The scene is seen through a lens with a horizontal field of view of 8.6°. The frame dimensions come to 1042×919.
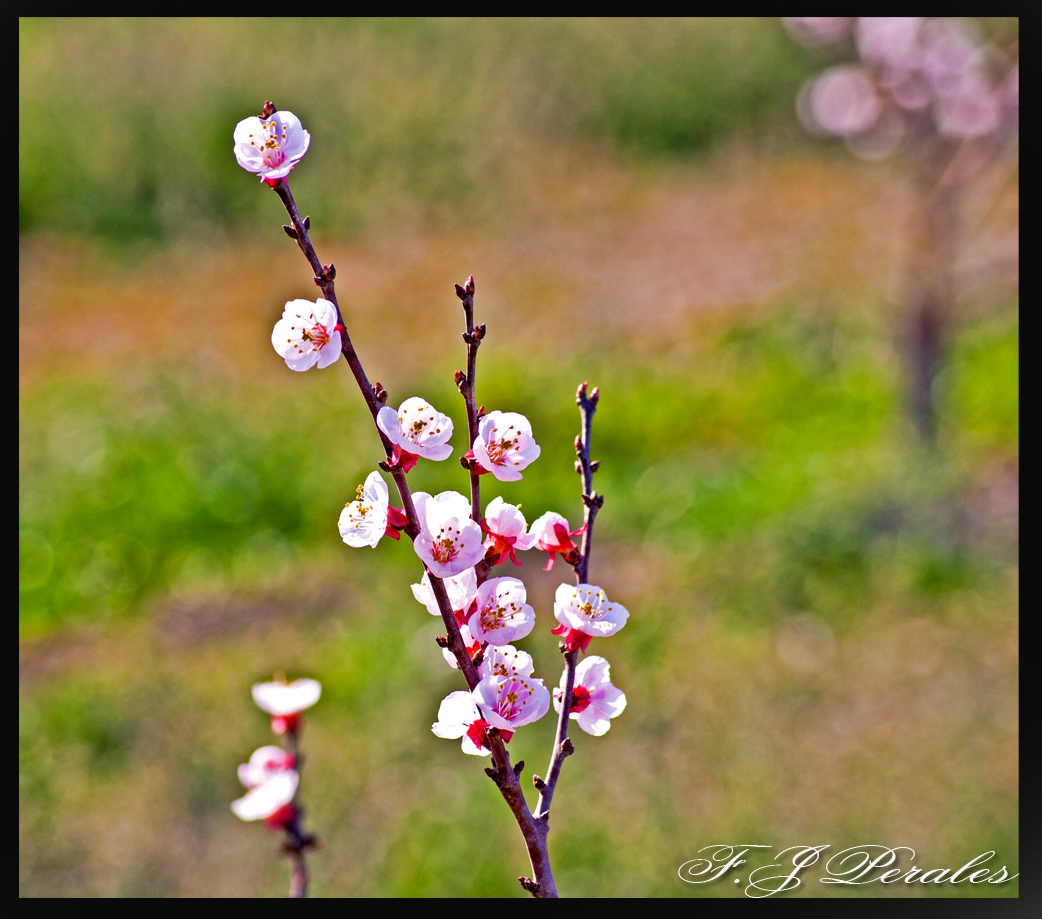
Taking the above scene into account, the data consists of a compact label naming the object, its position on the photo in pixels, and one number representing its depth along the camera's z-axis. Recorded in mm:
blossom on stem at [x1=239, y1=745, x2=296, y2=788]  2367
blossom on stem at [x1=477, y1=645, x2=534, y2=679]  2203
